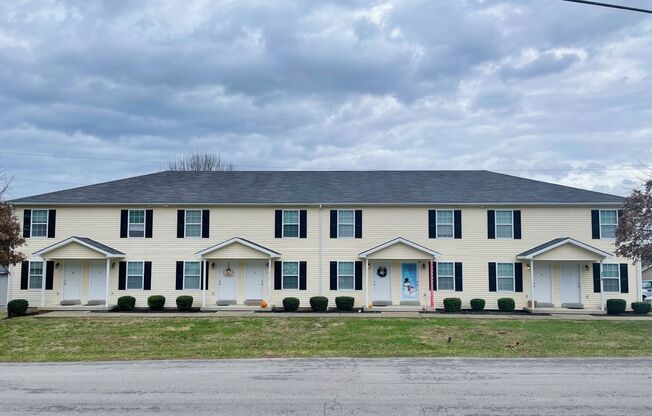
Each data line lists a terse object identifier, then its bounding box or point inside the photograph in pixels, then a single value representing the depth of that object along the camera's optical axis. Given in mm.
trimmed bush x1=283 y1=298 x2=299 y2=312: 23297
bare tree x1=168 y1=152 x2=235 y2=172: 52156
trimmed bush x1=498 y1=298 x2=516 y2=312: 23531
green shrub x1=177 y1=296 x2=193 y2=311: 23828
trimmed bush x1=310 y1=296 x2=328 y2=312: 23375
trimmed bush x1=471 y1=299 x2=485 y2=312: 23766
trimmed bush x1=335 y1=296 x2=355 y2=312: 23578
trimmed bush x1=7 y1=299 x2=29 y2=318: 21781
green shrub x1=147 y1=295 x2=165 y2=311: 24094
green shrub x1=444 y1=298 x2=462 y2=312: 23141
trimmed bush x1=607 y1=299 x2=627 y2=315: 23062
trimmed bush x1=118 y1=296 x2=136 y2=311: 23953
